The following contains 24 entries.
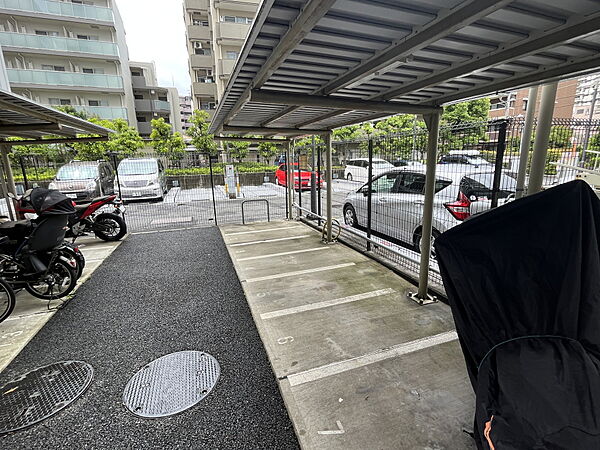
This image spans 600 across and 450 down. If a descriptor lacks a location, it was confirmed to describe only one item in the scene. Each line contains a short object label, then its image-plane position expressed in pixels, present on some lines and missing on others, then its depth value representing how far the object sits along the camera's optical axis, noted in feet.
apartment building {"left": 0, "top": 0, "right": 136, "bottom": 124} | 59.77
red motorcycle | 18.86
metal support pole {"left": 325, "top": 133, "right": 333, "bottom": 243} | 17.58
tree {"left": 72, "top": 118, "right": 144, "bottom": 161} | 50.05
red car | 35.37
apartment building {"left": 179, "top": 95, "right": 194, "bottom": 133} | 221.66
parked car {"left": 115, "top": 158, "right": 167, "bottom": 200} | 36.53
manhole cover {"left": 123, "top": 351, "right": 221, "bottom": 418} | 6.75
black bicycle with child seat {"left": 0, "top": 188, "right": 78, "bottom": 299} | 11.45
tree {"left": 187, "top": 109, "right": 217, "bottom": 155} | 58.95
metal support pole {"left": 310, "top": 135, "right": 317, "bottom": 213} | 22.08
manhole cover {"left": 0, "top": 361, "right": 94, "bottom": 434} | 6.61
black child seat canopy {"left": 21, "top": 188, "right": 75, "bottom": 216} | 11.41
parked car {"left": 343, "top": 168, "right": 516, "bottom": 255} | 11.59
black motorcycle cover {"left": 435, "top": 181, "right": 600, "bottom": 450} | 3.61
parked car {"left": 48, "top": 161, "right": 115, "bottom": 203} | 29.17
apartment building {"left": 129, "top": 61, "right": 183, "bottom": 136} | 83.66
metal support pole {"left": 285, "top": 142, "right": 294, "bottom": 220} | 24.47
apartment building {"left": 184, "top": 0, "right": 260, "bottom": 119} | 73.31
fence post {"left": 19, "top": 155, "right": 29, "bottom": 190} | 23.01
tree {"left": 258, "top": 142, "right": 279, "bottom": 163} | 61.73
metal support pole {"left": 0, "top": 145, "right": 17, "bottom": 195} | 19.37
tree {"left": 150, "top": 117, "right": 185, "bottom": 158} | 57.88
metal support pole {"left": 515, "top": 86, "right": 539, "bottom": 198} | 9.15
